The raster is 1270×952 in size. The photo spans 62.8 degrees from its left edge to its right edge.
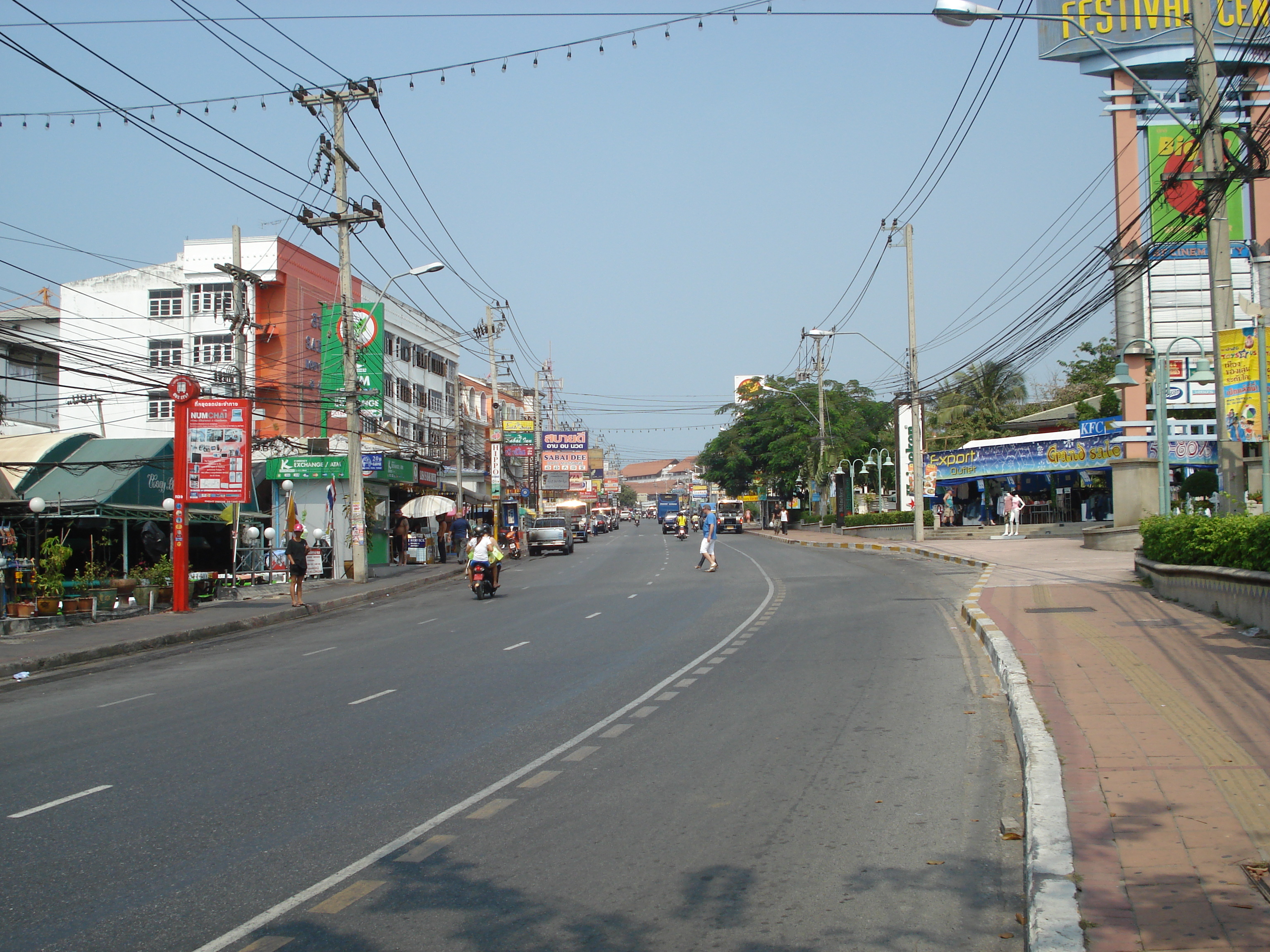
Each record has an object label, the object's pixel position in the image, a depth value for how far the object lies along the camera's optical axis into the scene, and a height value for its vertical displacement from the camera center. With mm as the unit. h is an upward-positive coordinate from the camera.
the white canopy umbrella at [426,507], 39812 -243
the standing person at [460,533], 42312 -1298
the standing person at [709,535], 32312 -1102
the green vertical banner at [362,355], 32969 +5344
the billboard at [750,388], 77625 +9220
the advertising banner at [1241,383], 14609 +1611
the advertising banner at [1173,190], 33281 +10513
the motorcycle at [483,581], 25594 -1978
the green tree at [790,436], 68750 +4352
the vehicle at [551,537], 50375 -1763
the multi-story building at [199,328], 47969 +8214
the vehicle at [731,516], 78250 -1274
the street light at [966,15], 13508 +6390
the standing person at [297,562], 23156 -1321
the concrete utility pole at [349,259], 29375 +6974
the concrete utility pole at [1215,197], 15172 +4466
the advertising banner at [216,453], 22547 +1085
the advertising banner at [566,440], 83500 +4871
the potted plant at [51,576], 20422 -1470
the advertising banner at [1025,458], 44500 +1796
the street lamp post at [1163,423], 21938 +1567
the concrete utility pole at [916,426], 38881 +2820
